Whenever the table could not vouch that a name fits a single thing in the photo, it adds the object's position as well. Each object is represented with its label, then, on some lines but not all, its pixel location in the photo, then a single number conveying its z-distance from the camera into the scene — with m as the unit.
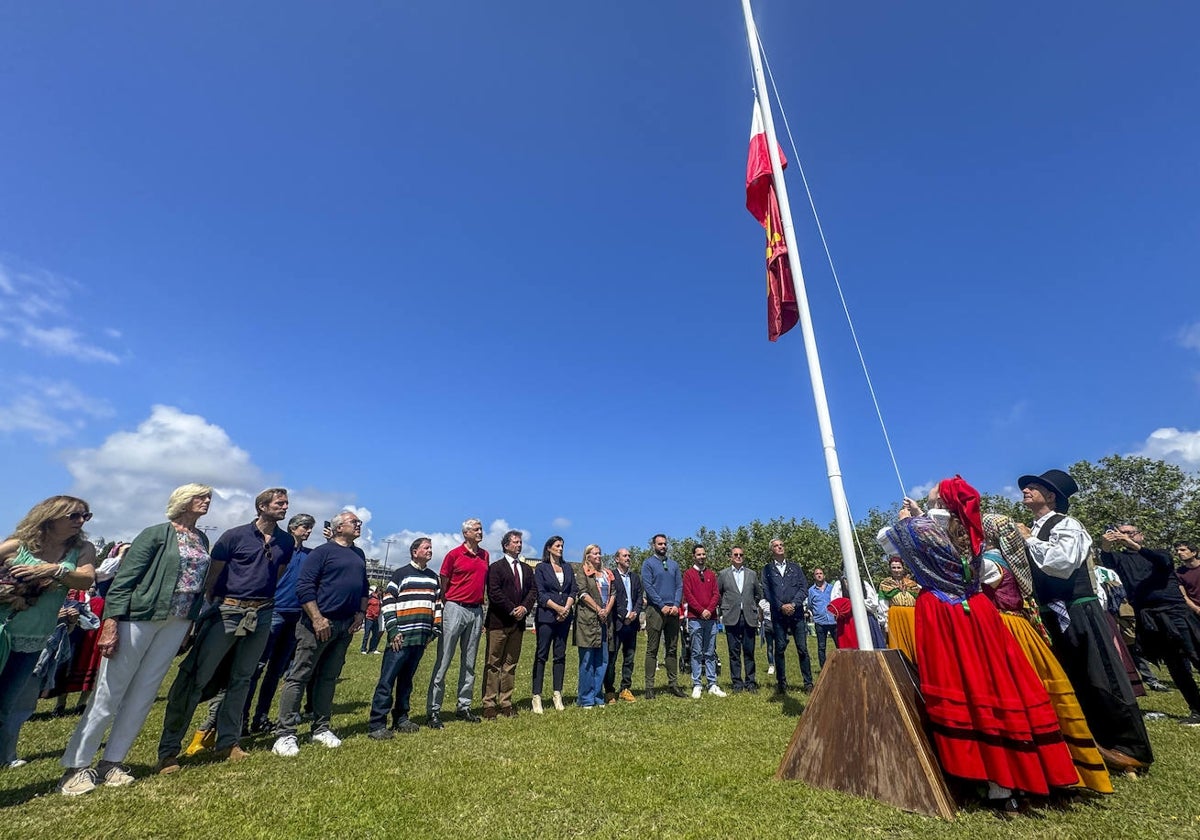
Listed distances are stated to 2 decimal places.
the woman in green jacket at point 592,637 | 7.74
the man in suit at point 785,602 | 8.58
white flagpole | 4.29
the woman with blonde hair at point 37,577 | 3.93
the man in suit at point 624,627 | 8.48
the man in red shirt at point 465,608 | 6.89
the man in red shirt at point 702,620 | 9.06
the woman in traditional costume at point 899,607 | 4.98
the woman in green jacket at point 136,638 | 4.06
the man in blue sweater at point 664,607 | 8.93
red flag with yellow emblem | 5.77
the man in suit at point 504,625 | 7.13
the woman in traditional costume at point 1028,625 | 3.58
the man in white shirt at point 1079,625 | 4.05
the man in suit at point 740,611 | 9.25
